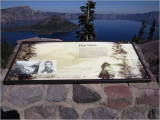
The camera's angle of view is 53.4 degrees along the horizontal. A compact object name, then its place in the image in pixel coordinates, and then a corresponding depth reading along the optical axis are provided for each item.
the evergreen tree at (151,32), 38.37
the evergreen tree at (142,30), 39.81
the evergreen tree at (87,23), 14.97
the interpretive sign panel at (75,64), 1.76
